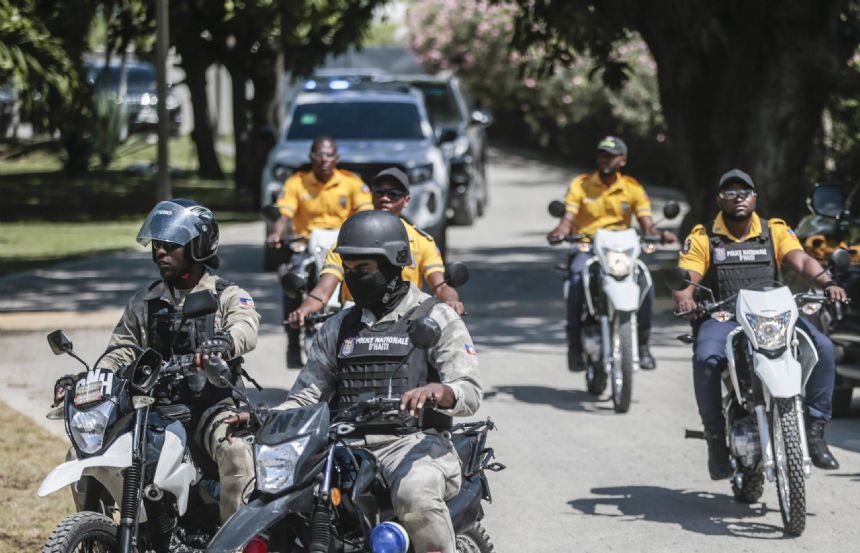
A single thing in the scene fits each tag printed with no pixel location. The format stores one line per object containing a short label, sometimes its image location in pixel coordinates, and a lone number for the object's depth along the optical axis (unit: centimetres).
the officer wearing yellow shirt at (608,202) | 2384
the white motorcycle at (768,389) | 1509
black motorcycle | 1009
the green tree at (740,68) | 3300
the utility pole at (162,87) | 2989
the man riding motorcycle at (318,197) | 2400
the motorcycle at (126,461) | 1137
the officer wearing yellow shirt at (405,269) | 1836
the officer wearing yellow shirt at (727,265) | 1637
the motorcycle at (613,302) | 2194
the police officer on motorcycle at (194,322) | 1248
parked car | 8287
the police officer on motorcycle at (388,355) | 1115
